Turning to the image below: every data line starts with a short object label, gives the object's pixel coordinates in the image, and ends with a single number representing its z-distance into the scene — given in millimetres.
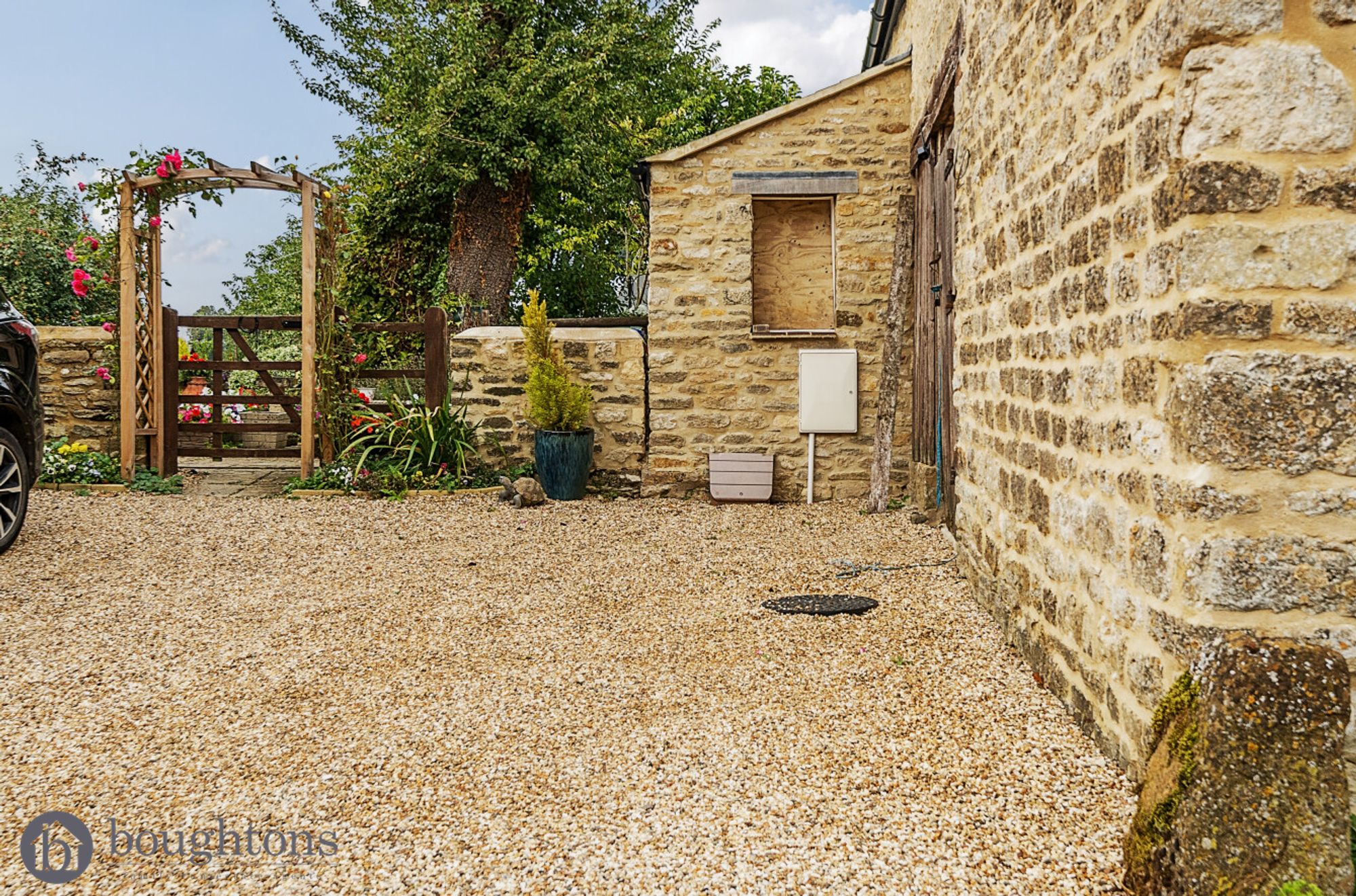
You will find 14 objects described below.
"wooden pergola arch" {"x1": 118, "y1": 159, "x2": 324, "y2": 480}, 7363
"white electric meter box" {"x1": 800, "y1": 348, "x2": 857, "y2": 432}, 6891
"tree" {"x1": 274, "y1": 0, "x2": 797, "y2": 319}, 10273
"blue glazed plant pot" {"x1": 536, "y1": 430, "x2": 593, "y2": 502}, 6938
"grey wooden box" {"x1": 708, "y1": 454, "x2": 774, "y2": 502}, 7000
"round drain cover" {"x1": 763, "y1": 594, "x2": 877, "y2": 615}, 3904
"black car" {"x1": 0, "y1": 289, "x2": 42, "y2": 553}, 4914
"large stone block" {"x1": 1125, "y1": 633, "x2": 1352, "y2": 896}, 1623
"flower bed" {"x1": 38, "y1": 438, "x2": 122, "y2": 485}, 7465
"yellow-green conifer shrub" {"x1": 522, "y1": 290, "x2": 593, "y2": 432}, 6930
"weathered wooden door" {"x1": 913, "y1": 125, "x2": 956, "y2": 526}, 5293
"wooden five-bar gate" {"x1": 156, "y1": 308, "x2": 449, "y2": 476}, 7648
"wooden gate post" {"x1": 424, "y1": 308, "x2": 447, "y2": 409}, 7633
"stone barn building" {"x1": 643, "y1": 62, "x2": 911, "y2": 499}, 6895
